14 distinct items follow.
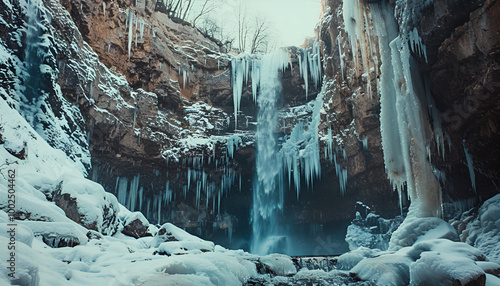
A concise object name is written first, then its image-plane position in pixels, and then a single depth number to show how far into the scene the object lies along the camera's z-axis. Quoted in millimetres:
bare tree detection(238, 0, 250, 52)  30109
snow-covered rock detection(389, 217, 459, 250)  6770
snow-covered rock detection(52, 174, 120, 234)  6702
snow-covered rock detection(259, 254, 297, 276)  6593
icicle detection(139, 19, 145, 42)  16062
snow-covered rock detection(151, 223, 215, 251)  6666
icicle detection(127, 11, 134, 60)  15617
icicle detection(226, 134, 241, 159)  18000
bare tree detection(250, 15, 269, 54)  29484
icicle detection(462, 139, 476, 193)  8547
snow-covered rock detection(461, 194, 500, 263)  6605
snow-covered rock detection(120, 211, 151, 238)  8609
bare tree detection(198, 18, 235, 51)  28438
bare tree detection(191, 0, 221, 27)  27900
